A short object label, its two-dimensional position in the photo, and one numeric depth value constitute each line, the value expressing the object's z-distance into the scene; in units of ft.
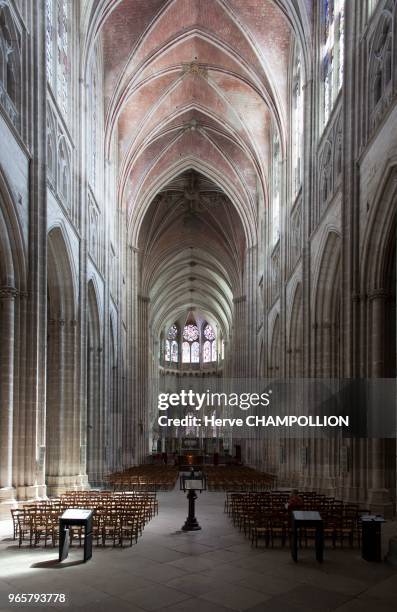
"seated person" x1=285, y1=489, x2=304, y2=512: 43.98
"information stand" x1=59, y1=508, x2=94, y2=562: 35.14
